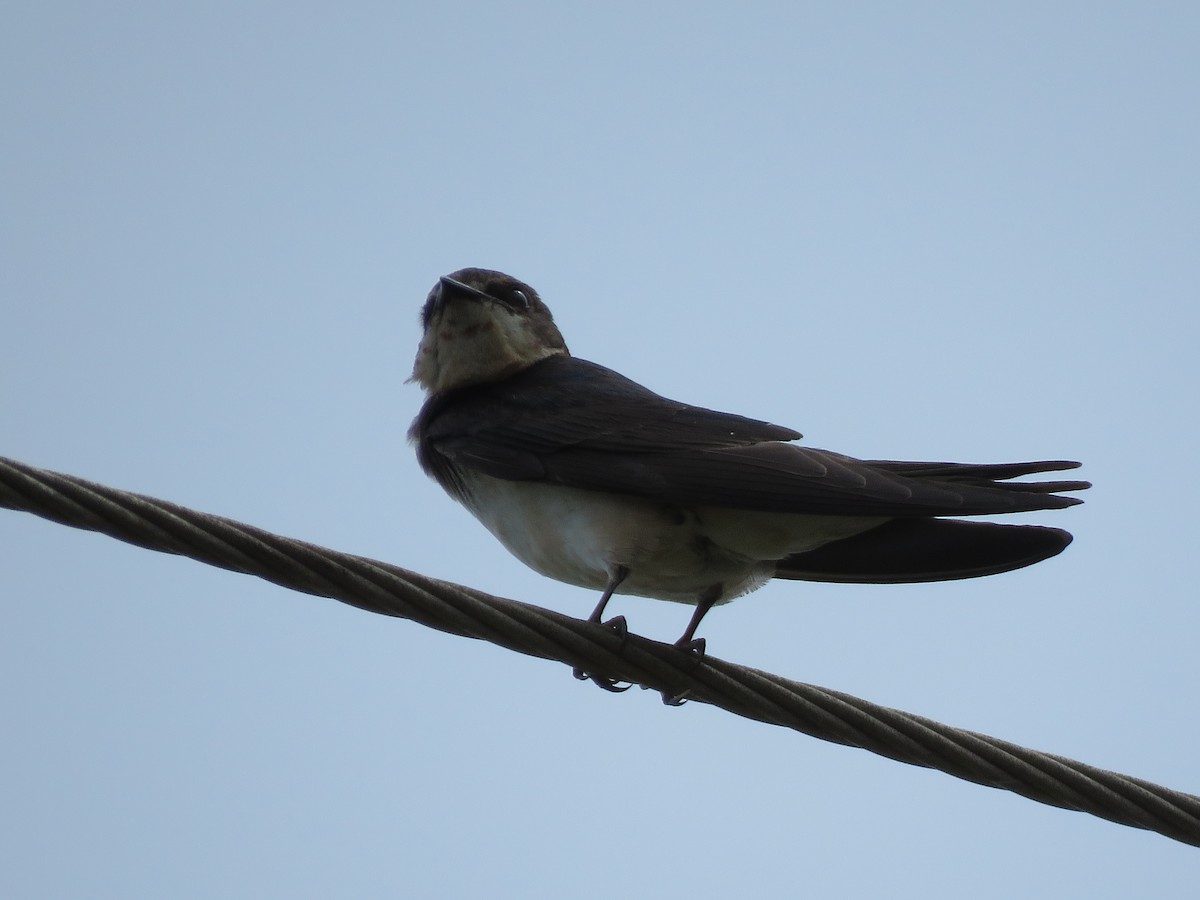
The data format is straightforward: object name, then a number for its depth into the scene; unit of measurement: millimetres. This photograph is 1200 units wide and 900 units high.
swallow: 8102
